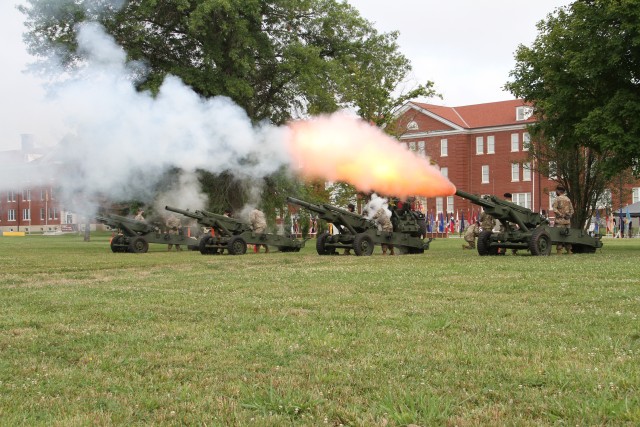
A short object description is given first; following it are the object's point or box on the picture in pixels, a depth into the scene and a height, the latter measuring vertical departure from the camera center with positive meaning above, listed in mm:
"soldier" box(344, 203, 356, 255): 27388 +799
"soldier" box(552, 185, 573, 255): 24344 +549
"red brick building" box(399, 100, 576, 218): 75375 +8532
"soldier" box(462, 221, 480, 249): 30683 -193
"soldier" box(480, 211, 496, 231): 26703 +236
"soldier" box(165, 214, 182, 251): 33969 +289
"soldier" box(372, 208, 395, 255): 25703 +260
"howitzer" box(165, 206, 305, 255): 27953 -300
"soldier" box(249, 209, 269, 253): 28969 +289
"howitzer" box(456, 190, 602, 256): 22141 -82
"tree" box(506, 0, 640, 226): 24453 +5563
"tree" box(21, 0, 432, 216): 31172 +8397
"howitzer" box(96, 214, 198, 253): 31406 -298
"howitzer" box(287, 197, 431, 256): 24828 -165
